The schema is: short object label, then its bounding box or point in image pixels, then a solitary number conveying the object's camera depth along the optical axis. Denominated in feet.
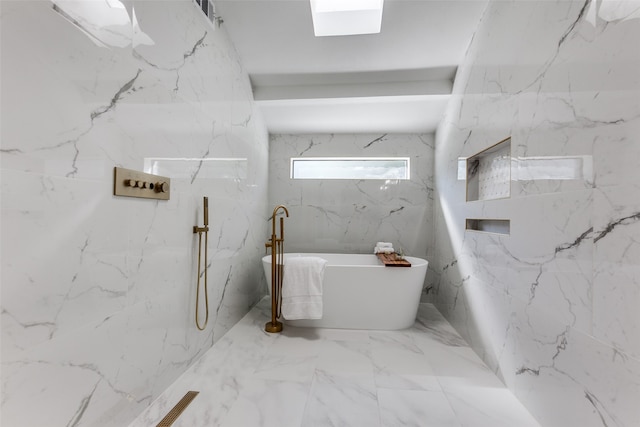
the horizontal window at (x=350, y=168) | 12.28
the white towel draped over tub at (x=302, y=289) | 8.20
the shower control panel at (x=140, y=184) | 4.24
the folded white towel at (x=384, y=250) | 11.08
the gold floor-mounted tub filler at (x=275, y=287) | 8.53
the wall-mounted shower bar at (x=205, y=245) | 6.24
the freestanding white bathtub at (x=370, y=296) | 8.54
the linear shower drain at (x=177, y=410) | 4.66
